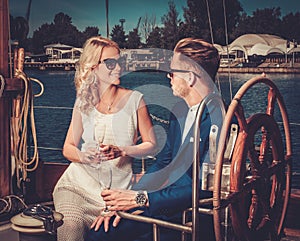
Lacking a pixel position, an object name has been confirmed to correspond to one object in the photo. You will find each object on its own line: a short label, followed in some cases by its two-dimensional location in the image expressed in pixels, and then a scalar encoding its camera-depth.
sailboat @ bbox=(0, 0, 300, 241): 1.78
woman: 2.30
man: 1.94
